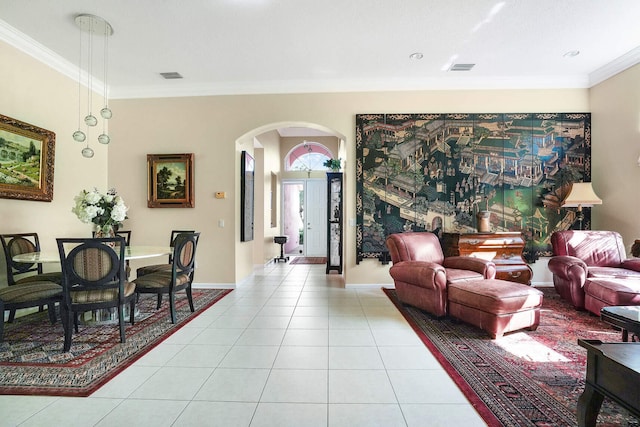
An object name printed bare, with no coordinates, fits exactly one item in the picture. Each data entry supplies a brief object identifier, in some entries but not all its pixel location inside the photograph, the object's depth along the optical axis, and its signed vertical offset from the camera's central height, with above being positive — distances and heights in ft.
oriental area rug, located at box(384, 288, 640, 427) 6.23 -3.90
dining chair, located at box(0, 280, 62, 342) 9.28 -2.49
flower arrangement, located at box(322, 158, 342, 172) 22.47 +3.73
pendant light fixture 11.67 +7.29
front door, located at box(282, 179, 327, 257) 32.55 -0.01
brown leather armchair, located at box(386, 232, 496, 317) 11.89 -2.20
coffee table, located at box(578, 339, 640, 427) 4.80 -2.60
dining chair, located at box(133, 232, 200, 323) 11.60 -2.34
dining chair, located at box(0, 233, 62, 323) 9.44 -2.35
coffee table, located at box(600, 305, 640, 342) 7.48 -2.47
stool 28.40 -2.40
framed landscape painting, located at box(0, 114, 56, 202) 12.21 +2.22
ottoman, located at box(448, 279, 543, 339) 10.04 -2.94
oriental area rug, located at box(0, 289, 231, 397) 7.47 -4.04
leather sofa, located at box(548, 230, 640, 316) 11.09 -2.17
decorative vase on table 11.48 -0.61
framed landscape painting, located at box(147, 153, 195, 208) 17.72 +1.92
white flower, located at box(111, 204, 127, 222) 11.30 +0.06
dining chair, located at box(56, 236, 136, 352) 9.28 -1.95
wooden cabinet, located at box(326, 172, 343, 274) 22.54 -0.37
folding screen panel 17.03 +2.46
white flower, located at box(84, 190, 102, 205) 10.98 +0.58
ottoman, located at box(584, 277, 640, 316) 10.66 -2.65
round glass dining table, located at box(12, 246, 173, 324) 9.82 -1.40
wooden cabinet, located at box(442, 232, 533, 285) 15.52 -1.48
